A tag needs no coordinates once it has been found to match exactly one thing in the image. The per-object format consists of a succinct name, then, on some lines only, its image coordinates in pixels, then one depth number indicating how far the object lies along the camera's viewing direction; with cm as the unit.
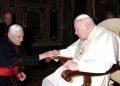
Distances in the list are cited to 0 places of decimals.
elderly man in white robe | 177
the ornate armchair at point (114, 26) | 204
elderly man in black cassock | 197
